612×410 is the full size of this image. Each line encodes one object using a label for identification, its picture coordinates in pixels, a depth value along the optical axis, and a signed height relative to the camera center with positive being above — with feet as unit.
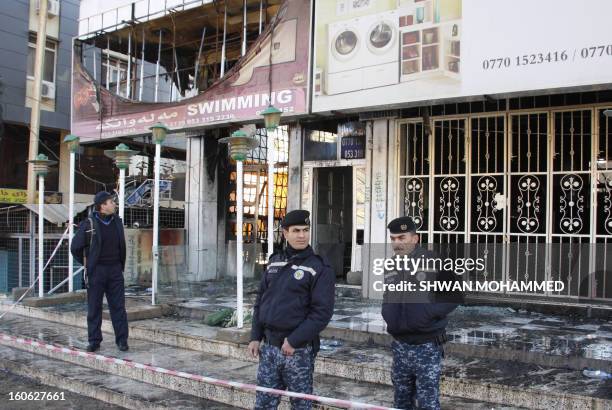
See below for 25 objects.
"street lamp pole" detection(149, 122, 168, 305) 29.40 +1.93
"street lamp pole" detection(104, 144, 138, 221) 30.81 +3.17
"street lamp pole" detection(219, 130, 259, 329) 23.85 +2.45
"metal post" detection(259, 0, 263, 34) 37.94 +13.60
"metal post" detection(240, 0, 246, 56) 38.22 +12.64
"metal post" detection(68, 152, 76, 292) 32.81 +0.29
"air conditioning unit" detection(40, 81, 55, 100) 58.43 +13.02
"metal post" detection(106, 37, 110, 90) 48.38 +14.94
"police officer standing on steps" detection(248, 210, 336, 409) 12.41 -2.10
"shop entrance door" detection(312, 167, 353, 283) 38.42 +0.31
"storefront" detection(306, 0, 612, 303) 25.04 +5.31
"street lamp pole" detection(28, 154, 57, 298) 33.58 +1.66
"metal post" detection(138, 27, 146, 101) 46.18 +11.14
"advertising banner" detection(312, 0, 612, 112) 23.85 +8.27
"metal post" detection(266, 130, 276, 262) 23.47 +1.15
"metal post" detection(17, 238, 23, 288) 38.27 -3.06
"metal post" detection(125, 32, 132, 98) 46.20 +12.51
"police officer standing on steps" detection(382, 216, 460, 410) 12.62 -2.42
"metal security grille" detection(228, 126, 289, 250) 45.68 +1.70
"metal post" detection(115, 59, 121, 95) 48.13 +15.35
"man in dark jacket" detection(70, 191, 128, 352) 22.80 -1.85
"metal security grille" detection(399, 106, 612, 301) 27.71 +1.72
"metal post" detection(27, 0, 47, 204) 46.78 +10.37
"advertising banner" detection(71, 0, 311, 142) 33.39 +8.22
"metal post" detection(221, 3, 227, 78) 39.70 +12.25
